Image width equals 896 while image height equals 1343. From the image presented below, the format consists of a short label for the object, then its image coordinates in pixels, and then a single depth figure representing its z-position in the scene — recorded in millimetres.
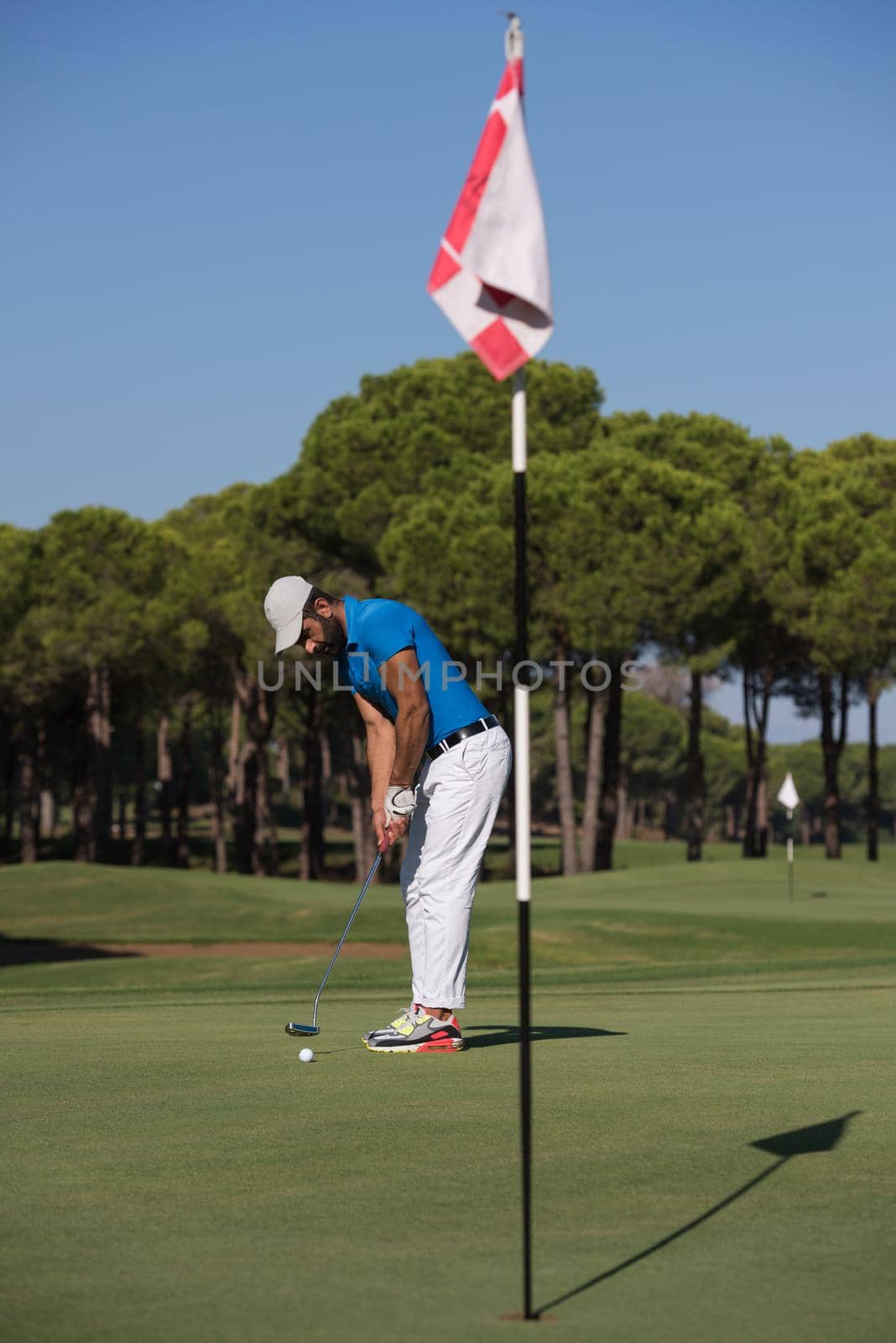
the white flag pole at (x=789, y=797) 31819
